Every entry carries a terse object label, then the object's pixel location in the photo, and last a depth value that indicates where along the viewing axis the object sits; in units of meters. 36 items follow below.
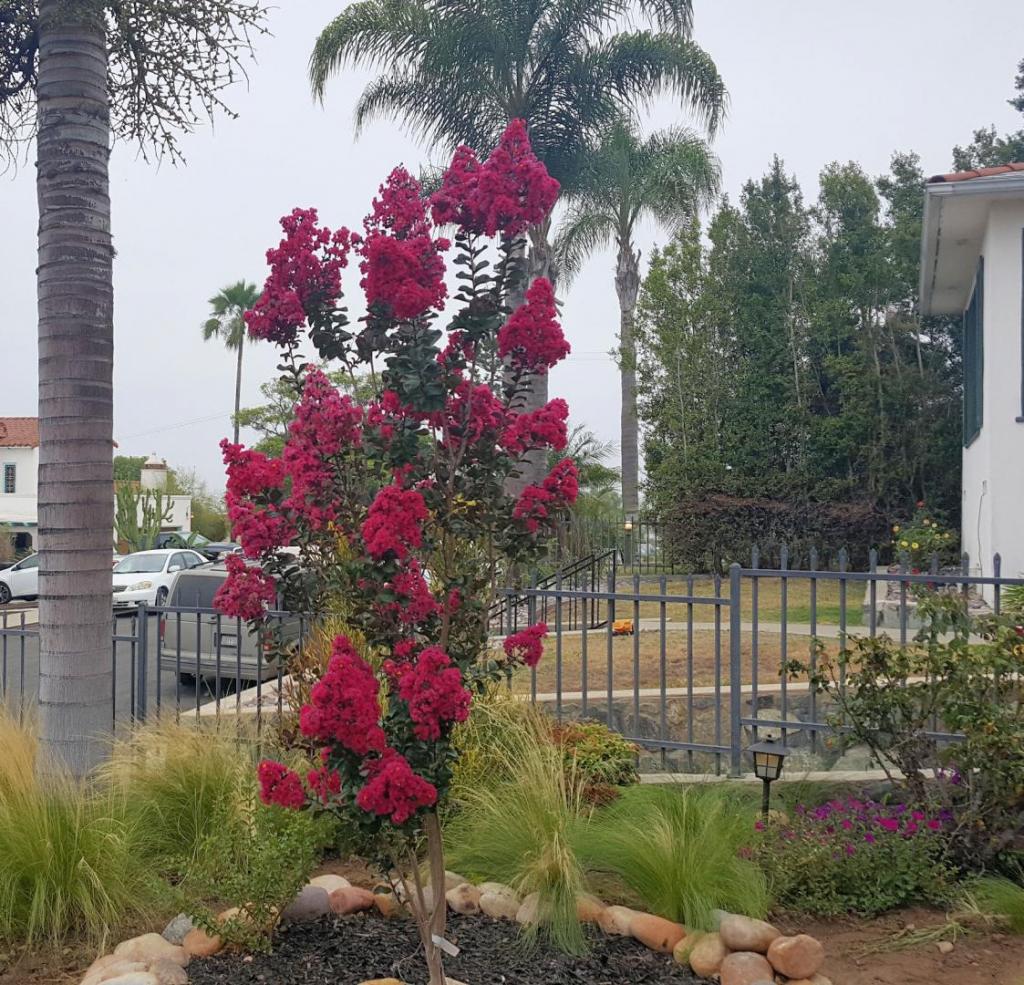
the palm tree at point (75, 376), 4.90
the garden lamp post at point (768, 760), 4.63
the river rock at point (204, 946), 3.79
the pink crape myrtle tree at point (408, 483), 2.97
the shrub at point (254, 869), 3.75
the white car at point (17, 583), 26.03
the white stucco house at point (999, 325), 9.47
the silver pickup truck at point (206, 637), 9.84
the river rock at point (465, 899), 4.20
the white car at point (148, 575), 21.56
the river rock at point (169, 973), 3.51
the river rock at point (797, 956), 3.58
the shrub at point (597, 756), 5.30
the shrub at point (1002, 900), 3.96
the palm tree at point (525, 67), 17.27
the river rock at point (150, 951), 3.70
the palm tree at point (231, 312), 48.38
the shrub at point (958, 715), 4.33
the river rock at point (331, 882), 4.28
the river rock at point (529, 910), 3.92
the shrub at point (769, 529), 19.92
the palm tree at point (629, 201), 18.77
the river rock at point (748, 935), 3.72
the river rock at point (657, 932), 3.84
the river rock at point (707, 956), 3.67
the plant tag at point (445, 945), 3.37
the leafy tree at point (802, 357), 20.50
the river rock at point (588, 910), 3.99
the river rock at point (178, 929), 3.90
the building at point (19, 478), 44.17
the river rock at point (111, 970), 3.48
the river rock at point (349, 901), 4.16
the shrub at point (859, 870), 4.17
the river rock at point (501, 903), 4.11
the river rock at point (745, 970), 3.56
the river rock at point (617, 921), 3.95
